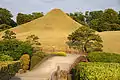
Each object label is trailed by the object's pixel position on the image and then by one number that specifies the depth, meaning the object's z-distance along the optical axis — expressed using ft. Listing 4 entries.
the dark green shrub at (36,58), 94.93
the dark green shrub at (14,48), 98.14
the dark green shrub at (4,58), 77.64
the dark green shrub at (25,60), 91.28
